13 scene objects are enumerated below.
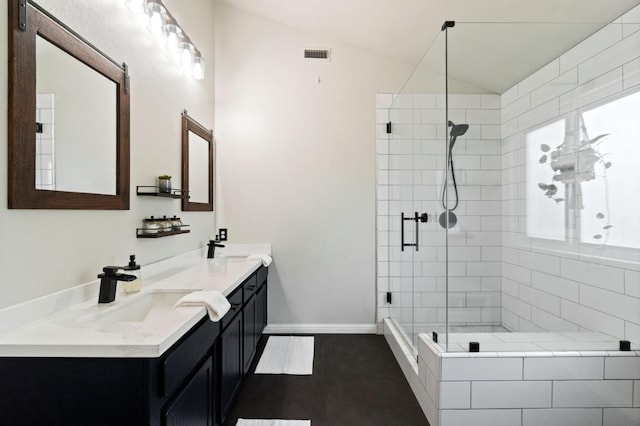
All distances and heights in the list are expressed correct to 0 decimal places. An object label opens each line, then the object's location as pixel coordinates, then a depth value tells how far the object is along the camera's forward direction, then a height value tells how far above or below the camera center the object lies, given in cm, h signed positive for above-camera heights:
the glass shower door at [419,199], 224 +11
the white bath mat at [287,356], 267 -122
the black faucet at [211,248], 292 -31
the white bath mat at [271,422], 200 -123
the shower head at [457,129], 224 +56
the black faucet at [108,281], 149 -30
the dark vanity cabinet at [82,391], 100 -53
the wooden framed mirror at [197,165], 266 +40
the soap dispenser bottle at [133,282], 169 -35
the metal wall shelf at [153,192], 200 +12
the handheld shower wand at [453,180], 224 +21
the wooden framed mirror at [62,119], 119 +38
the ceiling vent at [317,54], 348 +160
